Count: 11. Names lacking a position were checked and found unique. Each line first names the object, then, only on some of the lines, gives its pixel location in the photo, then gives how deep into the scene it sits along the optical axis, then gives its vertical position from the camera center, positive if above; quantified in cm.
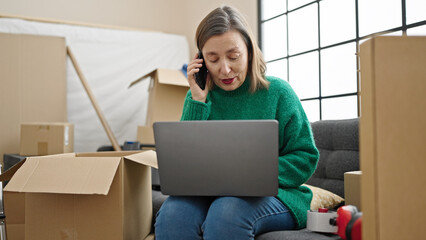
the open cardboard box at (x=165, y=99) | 278 +24
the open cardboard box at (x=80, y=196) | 121 -18
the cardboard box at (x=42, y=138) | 255 -1
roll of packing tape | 112 -23
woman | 114 +5
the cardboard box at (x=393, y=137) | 80 +0
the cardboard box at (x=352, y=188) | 126 -16
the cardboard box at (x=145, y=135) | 286 +1
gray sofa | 164 -7
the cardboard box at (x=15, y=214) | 152 -28
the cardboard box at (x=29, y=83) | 283 +36
